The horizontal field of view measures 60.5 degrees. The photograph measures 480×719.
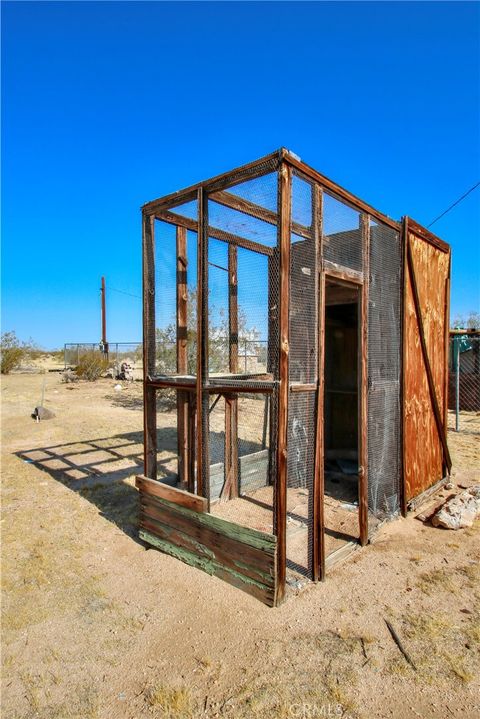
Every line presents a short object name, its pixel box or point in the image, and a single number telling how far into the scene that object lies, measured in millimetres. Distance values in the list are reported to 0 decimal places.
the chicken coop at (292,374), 3014
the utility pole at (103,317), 26453
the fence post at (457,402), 8478
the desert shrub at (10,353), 22375
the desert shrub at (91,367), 20281
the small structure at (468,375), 11367
